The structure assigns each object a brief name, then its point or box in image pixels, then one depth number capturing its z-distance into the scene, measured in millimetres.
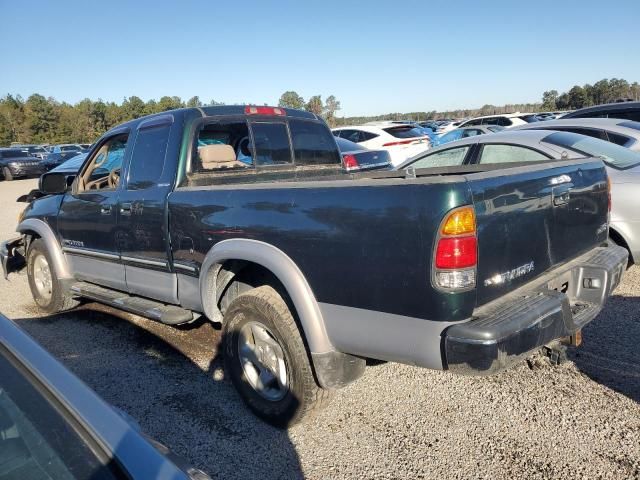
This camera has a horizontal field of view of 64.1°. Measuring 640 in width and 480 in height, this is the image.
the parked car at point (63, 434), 1320
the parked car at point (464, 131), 15831
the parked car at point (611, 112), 10375
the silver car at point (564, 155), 4965
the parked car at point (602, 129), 7111
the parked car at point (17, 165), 26016
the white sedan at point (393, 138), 14000
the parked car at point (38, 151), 28484
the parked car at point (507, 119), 20750
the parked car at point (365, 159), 9742
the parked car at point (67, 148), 34284
